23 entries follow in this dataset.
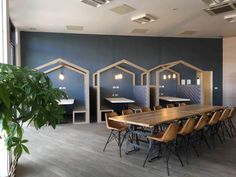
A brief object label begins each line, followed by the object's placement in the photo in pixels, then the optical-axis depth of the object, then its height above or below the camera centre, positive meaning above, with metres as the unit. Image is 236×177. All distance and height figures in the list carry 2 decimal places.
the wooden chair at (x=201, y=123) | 4.48 -0.73
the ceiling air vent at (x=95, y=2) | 5.23 +2.02
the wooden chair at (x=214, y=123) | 4.97 -0.86
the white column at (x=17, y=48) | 8.21 +1.49
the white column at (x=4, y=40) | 3.21 +0.69
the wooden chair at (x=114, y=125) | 4.58 -0.81
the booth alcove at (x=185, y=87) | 8.60 +0.01
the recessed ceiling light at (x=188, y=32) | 9.00 +2.25
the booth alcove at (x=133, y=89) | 8.05 -0.07
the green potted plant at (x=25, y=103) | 1.48 -0.11
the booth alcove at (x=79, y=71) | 7.77 +0.41
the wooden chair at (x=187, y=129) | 4.10 -0.78
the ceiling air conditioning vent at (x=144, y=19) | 6.51 +2.07
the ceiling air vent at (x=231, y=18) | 6.64 +2.10
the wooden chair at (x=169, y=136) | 3.66 -0.81
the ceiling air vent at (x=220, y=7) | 5.34 +2.04
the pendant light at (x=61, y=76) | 8.52 +0.45
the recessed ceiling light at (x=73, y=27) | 7.83 +2.16
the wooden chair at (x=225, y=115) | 5.34 -0.68
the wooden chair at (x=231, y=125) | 5.78 -1.07
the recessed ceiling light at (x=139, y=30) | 8.50 +2.21
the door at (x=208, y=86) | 10.63 +0.04
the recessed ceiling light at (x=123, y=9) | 5.74 +2.08
